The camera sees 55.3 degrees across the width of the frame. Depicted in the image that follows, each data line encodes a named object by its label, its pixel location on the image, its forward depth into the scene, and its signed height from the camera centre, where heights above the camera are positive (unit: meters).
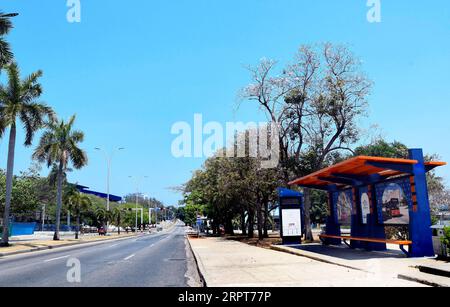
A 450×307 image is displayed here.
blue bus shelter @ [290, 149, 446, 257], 13.75 +0.83
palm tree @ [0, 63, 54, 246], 29.14 +8.08
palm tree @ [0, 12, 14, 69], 25.98 +11.13
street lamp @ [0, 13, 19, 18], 26.02 +12.60
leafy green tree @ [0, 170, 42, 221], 54.20 +3.81
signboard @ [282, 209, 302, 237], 23.83 -0.13
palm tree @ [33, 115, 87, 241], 40.50 +7.13
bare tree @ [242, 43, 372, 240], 26.89 +6.99
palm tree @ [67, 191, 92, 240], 55.03 +2.86
